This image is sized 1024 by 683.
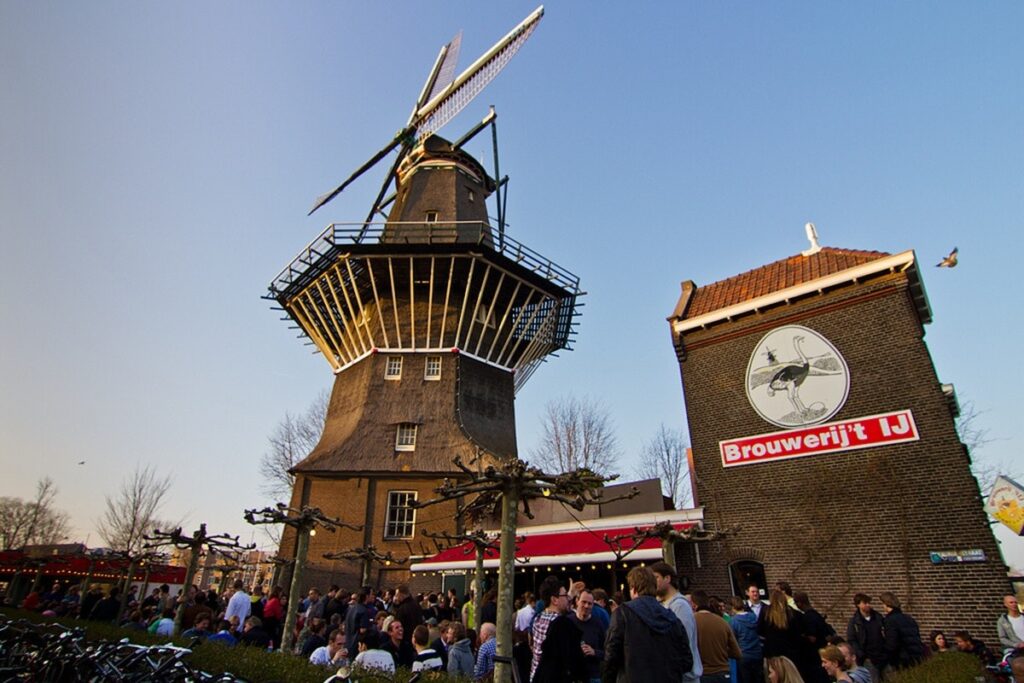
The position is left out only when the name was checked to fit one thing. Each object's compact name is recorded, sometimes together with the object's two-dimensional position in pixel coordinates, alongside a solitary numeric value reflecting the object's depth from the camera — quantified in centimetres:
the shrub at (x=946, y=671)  471
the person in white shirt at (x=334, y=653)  598
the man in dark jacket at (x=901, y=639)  693
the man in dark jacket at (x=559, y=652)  457
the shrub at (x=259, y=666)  488
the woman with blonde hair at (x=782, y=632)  589
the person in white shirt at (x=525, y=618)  662
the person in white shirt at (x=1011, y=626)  787
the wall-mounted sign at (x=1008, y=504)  938
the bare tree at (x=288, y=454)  3338
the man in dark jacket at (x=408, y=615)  782
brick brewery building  1031
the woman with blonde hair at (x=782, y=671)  478
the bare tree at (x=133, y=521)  4022
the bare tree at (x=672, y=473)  3369
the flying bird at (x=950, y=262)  1227
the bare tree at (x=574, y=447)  3198
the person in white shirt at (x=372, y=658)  539
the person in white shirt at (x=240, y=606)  1071
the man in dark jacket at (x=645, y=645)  365
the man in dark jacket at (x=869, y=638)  728
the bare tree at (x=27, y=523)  6012
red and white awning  1305
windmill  1823
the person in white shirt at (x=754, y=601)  683
